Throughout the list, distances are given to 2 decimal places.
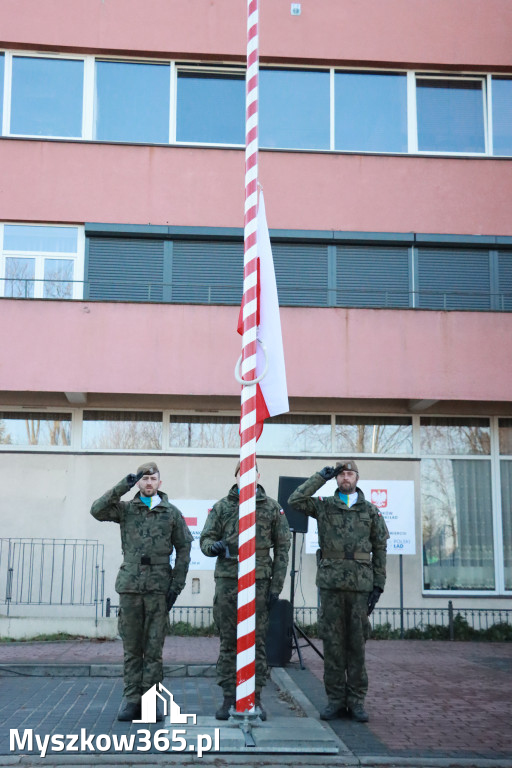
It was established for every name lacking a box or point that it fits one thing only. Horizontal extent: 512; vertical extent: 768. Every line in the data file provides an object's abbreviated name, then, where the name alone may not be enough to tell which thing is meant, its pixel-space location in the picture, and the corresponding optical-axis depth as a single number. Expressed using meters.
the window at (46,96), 17.03
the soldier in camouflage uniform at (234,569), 7.89
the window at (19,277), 16.45
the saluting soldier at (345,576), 8.15
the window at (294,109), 17.30
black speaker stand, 11.19
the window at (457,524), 16.89
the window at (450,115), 17.52
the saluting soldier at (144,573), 7.80
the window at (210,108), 17.25
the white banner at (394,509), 15.84
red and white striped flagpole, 7.33
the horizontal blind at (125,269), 16.58
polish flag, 8.08
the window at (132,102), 17.11
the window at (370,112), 17.39
